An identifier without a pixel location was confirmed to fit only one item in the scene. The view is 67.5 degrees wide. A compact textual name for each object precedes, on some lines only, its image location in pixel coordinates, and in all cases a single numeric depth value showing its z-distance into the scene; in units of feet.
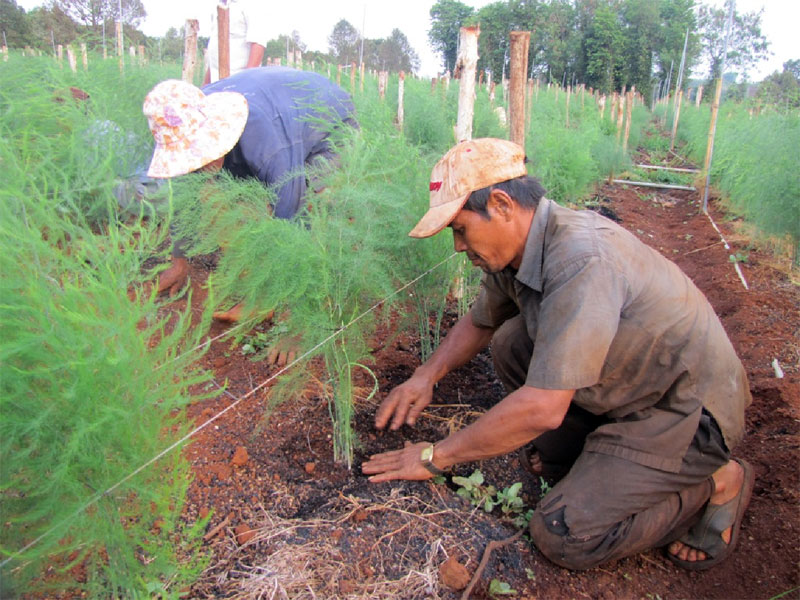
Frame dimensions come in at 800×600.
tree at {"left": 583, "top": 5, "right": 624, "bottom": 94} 113.09
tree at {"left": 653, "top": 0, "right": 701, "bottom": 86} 127.03
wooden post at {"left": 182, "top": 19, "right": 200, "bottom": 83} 16.17
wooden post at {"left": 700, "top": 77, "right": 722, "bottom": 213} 27.49
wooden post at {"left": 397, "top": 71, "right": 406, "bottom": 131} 22.06
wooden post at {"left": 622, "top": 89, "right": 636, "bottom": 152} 39.73
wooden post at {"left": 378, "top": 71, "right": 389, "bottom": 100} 25.79
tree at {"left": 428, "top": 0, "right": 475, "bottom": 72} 126.72
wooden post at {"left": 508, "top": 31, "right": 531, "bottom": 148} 12.87
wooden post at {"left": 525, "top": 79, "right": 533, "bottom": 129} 25.70
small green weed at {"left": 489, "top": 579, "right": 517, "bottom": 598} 6.02
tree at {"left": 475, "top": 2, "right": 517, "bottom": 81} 111.14
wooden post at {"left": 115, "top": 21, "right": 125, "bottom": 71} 16.71
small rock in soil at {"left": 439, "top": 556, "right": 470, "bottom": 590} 5.99
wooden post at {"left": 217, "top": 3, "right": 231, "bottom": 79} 14.71
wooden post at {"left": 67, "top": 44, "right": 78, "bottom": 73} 18.24
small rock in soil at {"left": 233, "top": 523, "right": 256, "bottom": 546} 6.32
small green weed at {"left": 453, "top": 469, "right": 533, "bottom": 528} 7.31
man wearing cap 5.50
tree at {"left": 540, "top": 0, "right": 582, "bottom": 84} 114.11
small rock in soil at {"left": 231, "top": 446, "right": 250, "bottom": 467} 7.46
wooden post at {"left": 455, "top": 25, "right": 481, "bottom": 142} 12.55
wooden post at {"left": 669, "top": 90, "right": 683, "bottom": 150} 53.11
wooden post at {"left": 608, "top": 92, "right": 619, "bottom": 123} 49.94
